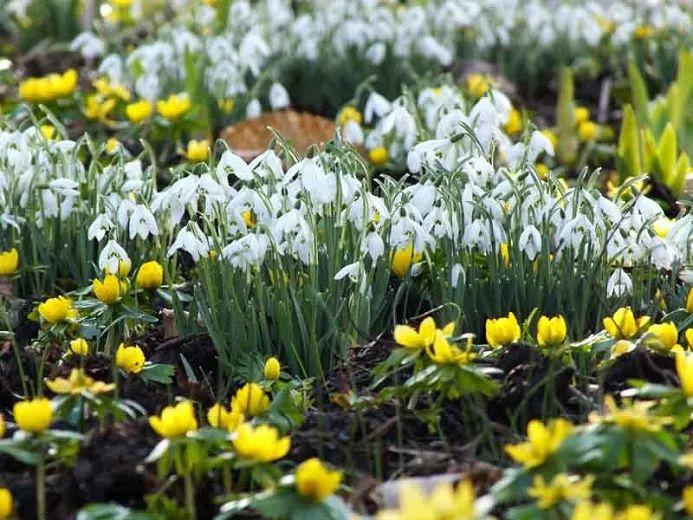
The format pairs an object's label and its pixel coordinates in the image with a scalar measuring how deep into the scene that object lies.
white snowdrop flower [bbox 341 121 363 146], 8.02
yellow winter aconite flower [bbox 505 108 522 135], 8.91
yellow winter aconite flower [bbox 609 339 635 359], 4.59
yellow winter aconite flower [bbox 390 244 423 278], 5.57
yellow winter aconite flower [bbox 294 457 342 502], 3.43
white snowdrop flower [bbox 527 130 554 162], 6.23
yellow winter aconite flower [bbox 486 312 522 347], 4.77
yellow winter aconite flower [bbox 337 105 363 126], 8.57
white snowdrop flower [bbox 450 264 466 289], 5.35
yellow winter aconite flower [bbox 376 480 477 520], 3.04
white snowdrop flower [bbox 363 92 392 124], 7.79
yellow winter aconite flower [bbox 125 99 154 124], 8.32
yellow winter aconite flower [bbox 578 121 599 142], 9.48
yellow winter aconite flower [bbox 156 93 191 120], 8.27
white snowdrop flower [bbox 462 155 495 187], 5.63
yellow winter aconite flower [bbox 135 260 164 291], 5.61
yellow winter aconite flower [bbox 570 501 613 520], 3.08
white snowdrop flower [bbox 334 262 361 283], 5.08
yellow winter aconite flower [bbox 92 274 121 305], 5.22
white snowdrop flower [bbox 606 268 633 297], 5.44
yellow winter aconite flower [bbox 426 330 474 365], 4.13
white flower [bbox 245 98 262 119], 9.09
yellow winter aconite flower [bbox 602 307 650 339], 4.84
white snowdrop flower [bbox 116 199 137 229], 5.64
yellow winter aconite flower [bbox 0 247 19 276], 5.83
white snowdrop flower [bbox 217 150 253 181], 5.35
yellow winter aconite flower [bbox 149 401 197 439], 3.79
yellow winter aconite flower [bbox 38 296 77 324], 5.20
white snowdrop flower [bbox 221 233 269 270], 5.09
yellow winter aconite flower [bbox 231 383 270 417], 4.26
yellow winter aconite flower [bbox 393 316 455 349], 4.29
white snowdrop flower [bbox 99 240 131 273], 5.41
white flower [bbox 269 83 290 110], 8.92
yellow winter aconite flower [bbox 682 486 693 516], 3.42
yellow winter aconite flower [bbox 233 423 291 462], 3.70
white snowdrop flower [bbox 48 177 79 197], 5.94
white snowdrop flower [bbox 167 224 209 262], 5.21
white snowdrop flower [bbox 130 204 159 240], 5.51
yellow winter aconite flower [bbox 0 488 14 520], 3.54
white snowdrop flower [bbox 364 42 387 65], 10.21
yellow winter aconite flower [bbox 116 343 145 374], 4.77
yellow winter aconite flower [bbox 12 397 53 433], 3.72
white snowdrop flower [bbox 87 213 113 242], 5.49
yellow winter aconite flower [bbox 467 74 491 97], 9.22
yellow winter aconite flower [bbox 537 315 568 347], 4.64
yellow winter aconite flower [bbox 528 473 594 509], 3.30
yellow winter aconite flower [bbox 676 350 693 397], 3.94
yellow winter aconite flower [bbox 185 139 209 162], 7.58
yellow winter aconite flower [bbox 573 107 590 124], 9.81
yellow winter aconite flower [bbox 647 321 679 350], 4.71
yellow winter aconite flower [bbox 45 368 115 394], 3.98
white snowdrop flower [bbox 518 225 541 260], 5.32
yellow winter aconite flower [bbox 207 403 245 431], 4.10
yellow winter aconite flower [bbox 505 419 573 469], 3.45
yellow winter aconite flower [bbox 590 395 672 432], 3.50
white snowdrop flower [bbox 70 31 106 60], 9.97
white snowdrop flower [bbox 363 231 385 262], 5.21
